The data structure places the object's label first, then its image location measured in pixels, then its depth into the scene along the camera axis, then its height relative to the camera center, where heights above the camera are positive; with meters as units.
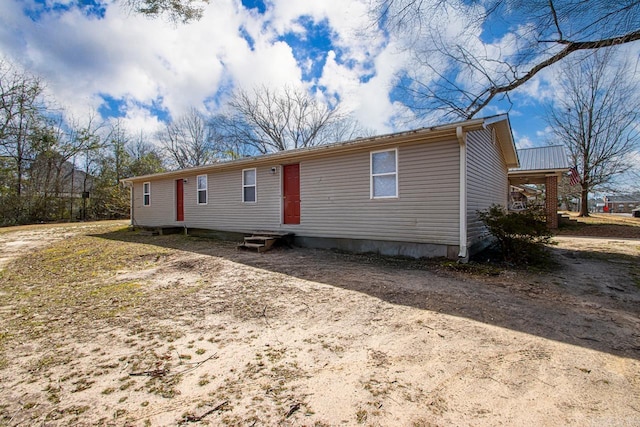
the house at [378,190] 6.37 +0.57
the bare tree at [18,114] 17.56 +6.19
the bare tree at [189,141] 28.47 +7.14
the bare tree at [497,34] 6.72 +4.90
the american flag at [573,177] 15.90 +1.76
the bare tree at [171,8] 6.13 +4.41
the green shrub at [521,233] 5.95 -0.49
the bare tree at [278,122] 24.62 +7.81
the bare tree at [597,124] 17.67 +5.39
